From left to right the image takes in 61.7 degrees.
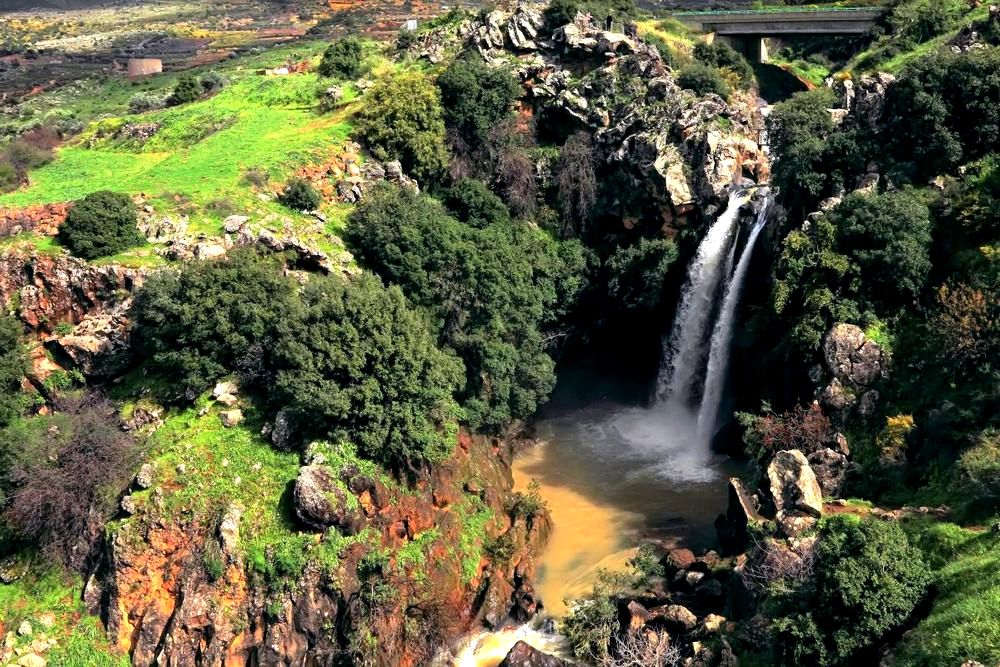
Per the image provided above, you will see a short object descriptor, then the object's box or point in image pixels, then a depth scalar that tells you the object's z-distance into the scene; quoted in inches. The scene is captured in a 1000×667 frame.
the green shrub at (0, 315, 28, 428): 1187.9
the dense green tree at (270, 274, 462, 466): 1136.8
